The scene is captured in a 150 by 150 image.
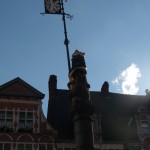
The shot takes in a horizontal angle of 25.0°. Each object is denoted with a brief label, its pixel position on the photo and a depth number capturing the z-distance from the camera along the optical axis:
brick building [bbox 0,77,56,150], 25.87
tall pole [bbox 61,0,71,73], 15.64
